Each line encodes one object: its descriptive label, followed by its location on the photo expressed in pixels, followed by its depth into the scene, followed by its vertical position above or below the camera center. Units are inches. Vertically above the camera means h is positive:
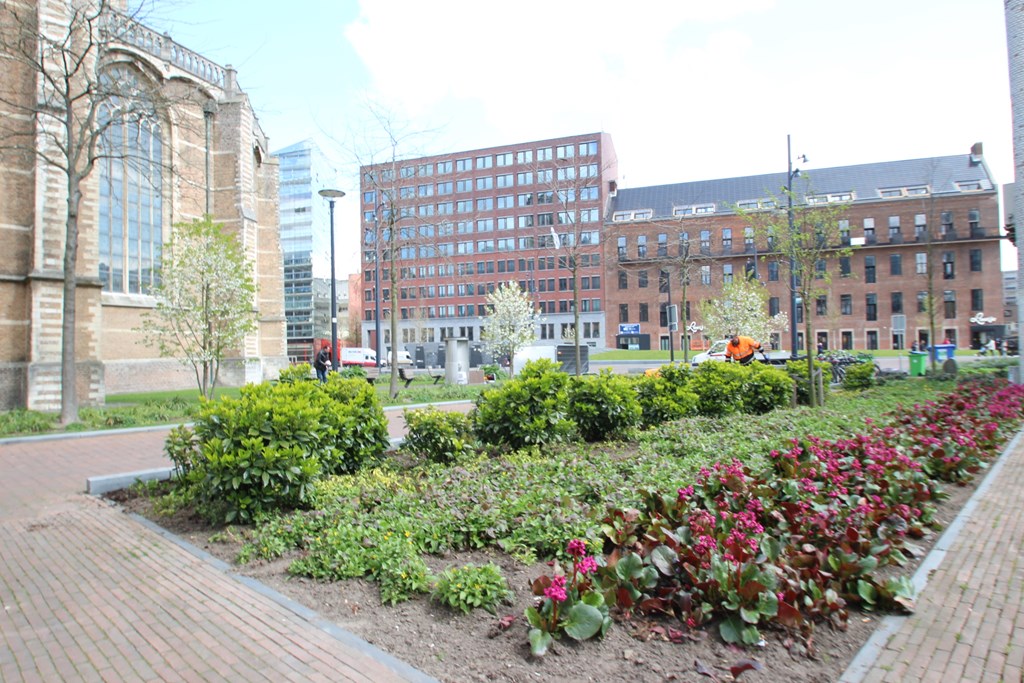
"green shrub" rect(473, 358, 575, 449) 313.6 -28.5
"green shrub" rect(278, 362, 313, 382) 332.8 -7.1
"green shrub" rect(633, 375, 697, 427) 406.0 -30.8
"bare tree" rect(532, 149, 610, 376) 687.1 +166.9
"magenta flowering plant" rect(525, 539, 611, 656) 122.6 -52.0
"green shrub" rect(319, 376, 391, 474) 265.7 -29.0
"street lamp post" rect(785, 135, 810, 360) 560.4 +88.2
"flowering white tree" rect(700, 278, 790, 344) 1656.0 +108.4
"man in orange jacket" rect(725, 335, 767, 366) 601.9 +1.6
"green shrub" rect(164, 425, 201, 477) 258.7 -36.0
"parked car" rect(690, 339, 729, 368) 1286.9 +2.3
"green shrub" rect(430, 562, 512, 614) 141.3 -53.6
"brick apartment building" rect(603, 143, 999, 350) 2247.8 +357.6
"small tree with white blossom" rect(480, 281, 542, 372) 1321.4 +77.1
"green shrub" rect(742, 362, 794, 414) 475.8 -28.9
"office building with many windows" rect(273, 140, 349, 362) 3294.8 +601.6
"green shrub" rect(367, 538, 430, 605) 151.5 -53.6
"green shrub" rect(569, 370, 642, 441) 349.1 -29.2
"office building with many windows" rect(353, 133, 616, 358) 2738.7 +402.4
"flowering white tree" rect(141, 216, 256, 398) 622.5 +70.3
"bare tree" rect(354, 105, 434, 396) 733.9 +181.3
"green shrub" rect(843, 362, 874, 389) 706.2 -30.1
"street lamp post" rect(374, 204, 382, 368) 757.9 +134.6
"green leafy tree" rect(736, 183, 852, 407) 551.5 +104.0
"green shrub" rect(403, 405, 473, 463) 296.7 -38.7
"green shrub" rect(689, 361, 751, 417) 440.8 -24.7
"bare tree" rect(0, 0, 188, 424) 563.8 +278.6
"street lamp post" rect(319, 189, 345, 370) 770.8 +80.9
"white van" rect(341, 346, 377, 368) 1796.3 +4.8
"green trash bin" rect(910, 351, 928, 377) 910.7 -19.9
